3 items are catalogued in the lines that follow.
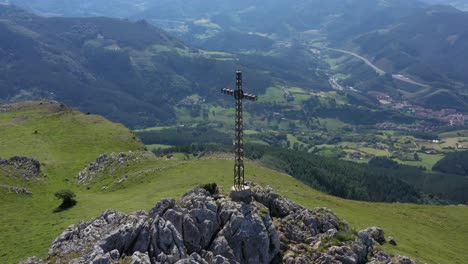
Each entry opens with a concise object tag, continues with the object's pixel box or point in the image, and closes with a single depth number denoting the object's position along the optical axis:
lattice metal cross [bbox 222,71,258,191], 54.34
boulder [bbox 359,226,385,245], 82.09
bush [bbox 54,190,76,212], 91.94
